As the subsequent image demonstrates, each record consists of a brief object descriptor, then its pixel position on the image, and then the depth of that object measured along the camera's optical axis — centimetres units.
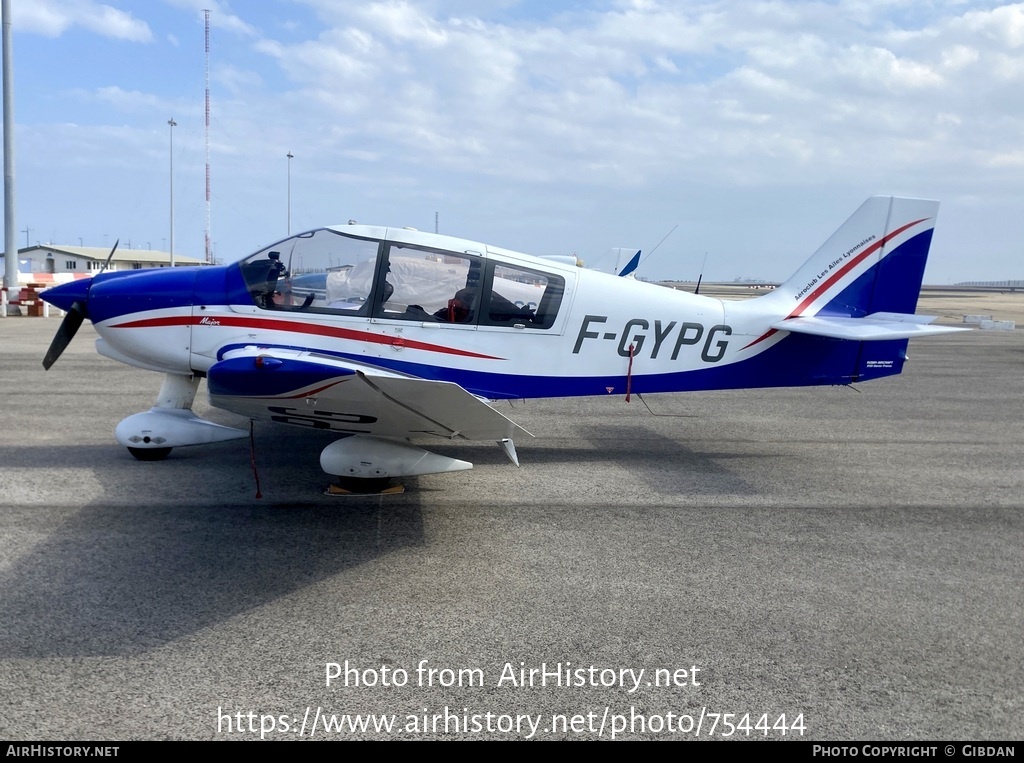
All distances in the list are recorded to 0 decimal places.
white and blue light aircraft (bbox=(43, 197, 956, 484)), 632
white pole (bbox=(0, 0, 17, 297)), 2228
